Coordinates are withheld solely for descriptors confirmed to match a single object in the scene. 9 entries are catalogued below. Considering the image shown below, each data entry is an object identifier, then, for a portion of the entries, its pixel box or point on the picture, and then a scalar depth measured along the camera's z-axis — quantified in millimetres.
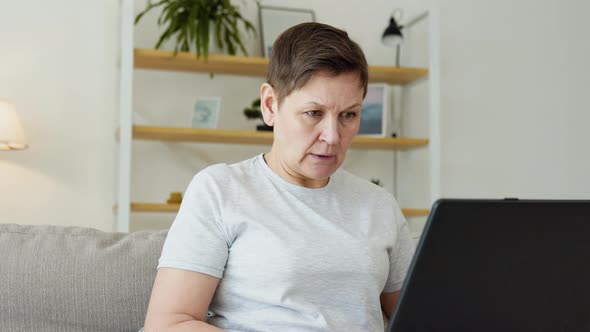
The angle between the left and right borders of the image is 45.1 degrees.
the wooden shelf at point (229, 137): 3074
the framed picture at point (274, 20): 3465
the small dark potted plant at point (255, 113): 3274
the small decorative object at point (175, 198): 3146
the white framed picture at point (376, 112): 3424
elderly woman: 1057
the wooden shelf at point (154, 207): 3025
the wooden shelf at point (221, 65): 3113
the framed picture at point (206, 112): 3262
